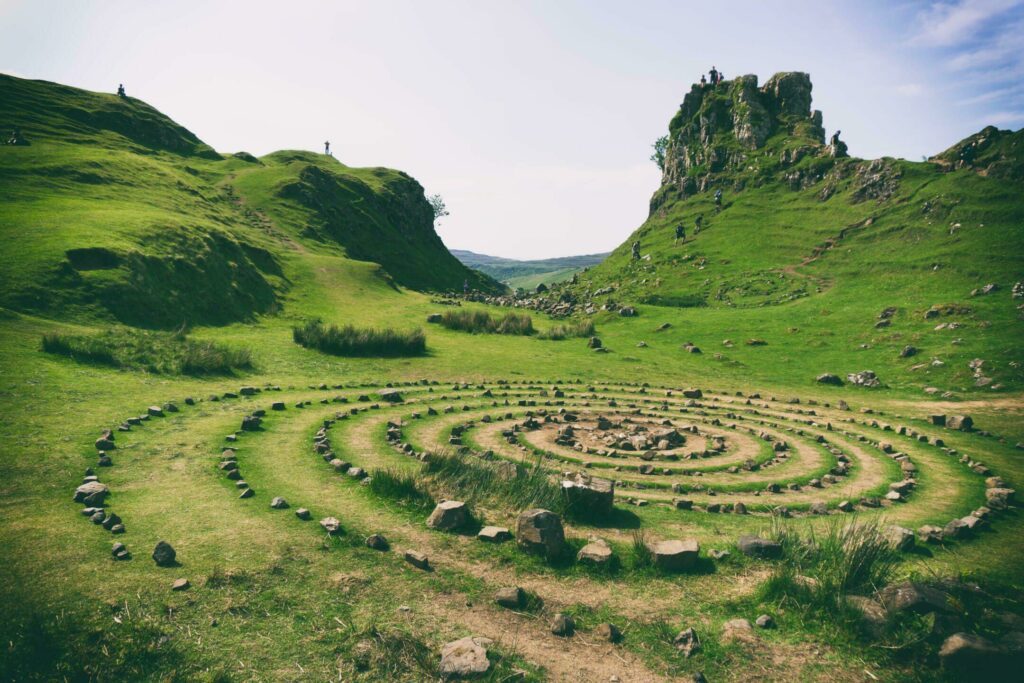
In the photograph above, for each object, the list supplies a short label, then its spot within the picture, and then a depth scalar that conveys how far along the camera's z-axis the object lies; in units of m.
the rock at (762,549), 10.07
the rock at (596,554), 9.57
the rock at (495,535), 10.39
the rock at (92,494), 10.34
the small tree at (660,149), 142.88
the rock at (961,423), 21.42
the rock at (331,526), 10.08
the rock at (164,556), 8.35
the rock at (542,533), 9.79
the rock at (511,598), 8.32
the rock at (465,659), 6.69
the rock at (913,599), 7.64
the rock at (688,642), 7.38
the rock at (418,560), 9.23
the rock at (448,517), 10.83
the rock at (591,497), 12.01
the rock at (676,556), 9.57
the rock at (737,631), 7.70
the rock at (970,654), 6.67
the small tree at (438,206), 173.35
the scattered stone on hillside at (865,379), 29.94
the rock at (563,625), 7.79
